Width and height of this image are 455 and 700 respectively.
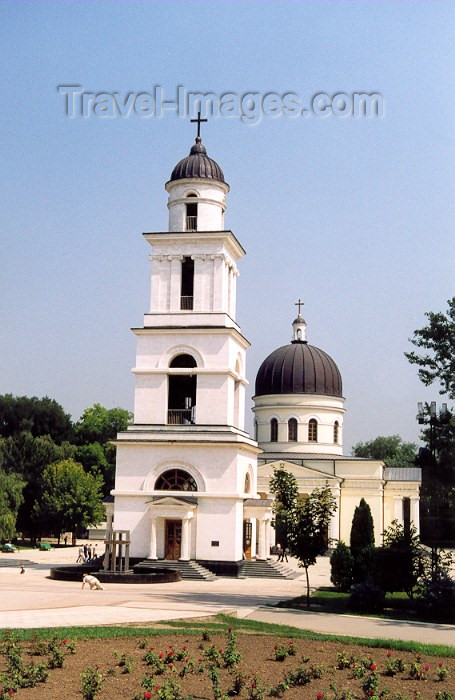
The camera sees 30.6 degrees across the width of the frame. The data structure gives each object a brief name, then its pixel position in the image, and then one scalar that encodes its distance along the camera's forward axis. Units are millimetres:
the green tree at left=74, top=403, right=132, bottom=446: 76750
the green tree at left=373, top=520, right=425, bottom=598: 25688
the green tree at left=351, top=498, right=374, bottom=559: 32331
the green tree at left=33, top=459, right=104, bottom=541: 58688
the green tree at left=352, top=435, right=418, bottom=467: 103894
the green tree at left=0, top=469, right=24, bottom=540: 51625
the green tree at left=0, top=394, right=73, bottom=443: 70062
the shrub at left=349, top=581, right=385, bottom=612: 23516
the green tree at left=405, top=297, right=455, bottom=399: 24797
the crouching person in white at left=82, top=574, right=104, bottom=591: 28828
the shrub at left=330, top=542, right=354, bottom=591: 30766
